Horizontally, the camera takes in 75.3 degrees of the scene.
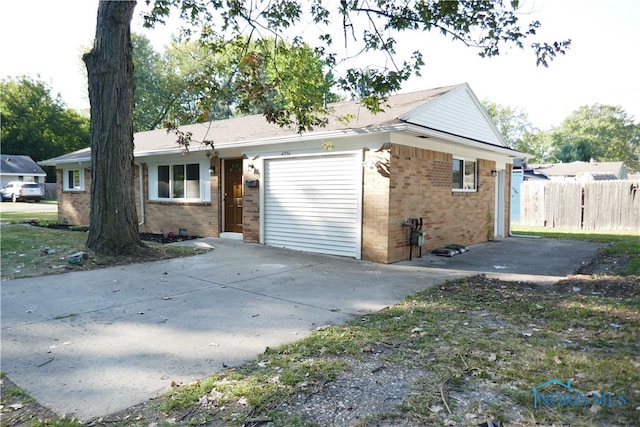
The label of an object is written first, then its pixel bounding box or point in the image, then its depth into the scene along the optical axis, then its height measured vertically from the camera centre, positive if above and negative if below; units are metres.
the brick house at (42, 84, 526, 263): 9.21 +0.44
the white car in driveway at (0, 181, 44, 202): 34.59 +0.25
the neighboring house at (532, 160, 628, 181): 31.47 +2.34
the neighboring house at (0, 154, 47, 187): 40.72 +2.58
